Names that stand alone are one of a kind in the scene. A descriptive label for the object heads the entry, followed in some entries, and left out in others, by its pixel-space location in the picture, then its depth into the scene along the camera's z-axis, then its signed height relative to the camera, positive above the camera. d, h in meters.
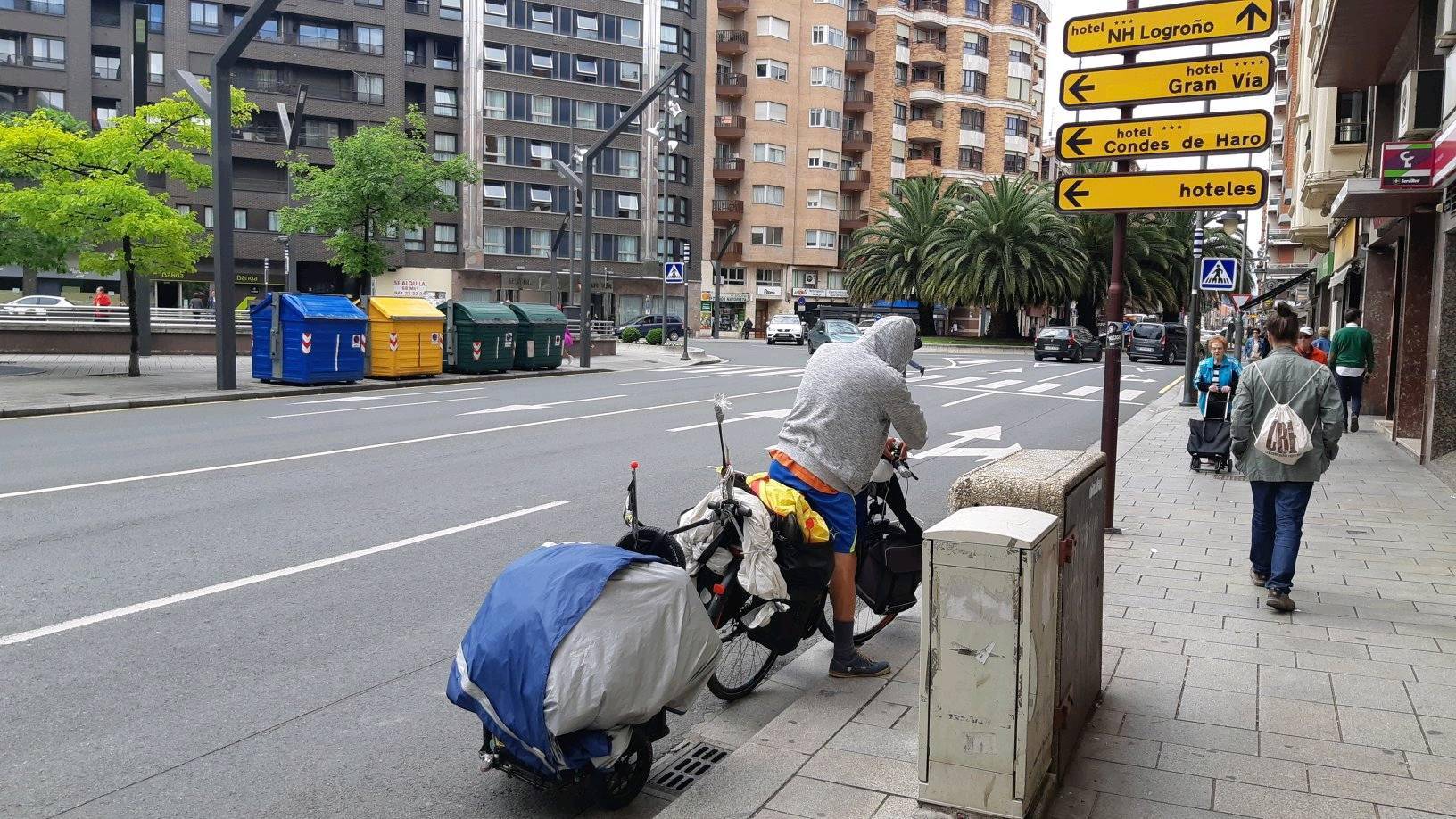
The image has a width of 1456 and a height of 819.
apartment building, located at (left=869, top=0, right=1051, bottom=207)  81.75 +17.22
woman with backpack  6.35 -0.67
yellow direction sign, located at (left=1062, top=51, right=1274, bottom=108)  7.24 +1.60
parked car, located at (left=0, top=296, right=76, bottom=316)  35.88 -0.08
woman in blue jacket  12.40 -0.63
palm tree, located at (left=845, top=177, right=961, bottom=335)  62.97 +4.17
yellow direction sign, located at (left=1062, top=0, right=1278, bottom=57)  7.11 +1.95
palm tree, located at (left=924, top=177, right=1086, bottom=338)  56.41 +3.17
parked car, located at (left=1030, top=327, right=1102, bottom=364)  42.75 -0.94
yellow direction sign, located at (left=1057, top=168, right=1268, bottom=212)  7.21 +0.88
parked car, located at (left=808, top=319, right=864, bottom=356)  35.94 -0.58
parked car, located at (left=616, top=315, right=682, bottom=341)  57.31 -0.69
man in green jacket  16.16 -0.47
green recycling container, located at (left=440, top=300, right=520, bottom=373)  25.56 -0.67
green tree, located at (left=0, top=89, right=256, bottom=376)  19.16 +2.02
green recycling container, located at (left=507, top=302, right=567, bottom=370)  27.25 -0.68
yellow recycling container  23.25 -0.66
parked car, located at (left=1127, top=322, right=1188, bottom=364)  44.09 -0.78
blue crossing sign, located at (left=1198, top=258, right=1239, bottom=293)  19.30 +0.84
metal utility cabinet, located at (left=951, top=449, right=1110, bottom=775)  3.82 -0.79
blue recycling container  20.84 -0.63
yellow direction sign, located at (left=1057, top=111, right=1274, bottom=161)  7.18 +1.23
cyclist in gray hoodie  4.79 -0.47
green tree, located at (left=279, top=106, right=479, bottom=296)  36.59 +3.83
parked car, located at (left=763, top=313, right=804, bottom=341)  58.06 -0.84
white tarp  3.48 -1.13
